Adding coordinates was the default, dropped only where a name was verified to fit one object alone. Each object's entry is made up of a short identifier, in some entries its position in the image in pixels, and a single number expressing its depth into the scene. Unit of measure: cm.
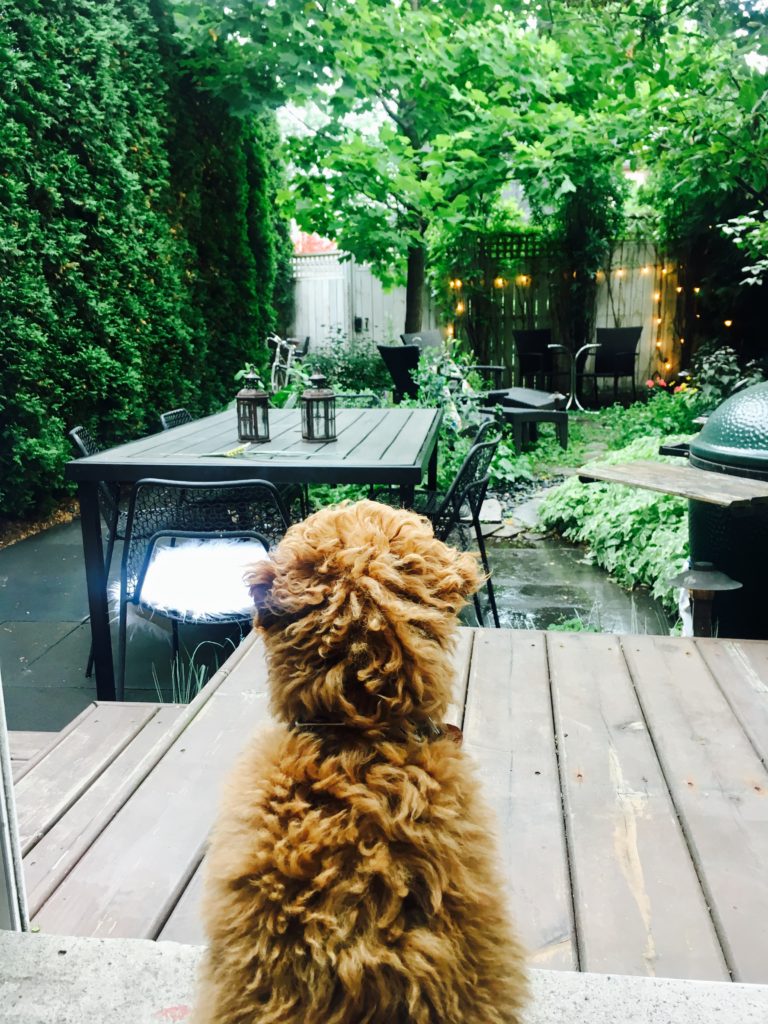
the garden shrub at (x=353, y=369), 933
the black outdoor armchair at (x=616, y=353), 1016
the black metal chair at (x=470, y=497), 314
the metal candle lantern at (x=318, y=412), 329
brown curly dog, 78
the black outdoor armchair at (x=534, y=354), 1039
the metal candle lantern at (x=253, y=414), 327
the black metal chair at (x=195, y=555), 270
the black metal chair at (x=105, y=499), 317
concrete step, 112
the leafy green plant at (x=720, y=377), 688
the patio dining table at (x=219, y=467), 275
